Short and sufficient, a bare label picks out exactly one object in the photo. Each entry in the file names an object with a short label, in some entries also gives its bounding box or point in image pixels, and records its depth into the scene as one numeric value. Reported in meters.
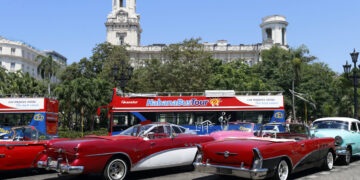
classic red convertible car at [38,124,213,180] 8.09
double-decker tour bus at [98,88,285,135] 19.78
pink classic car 13.44
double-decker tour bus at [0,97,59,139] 21.19
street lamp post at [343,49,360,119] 20.54
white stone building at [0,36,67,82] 82.81
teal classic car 11.86
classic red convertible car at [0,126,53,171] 9.28
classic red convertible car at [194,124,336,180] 7.56
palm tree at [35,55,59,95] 62.26
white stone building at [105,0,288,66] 95.31
